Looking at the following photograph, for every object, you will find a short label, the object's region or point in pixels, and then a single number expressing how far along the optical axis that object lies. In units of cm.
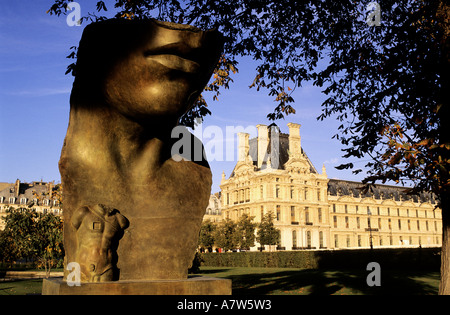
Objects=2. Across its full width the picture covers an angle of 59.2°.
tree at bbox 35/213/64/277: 1524
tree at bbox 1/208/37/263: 1666
